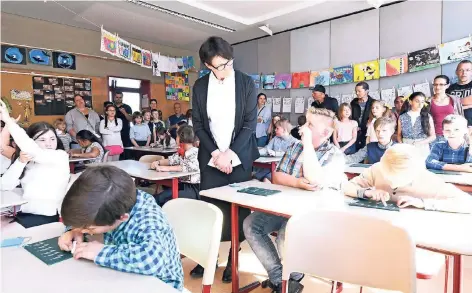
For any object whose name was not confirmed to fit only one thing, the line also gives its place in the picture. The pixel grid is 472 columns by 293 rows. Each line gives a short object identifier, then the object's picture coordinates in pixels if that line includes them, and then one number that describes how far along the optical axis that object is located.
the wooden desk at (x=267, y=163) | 4.01
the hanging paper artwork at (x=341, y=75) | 5.89
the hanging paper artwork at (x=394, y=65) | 5.19
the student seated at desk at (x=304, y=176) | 1.95
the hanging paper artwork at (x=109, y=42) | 5.22
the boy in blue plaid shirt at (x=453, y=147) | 2.92
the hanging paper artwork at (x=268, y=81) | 7.14
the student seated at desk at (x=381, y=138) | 3.40
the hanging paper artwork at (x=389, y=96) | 5.38
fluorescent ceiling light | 5.21
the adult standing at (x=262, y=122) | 6.29
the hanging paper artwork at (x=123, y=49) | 5.66
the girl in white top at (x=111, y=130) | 5.93
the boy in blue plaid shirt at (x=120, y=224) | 0.91
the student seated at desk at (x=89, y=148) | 4.51
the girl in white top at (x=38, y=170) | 1.91
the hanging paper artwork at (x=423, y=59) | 4.83
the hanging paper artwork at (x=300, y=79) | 6.53
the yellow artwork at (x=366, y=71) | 5.54
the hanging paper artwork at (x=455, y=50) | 4.48
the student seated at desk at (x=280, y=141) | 4.61
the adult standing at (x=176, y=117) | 7.68
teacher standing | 2.17
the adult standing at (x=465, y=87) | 4.07
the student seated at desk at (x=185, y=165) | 3.09
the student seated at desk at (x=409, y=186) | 1.58
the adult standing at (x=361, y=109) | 4.93
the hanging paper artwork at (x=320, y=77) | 6.21
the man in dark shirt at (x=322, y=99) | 5.54
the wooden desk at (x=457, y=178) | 2.26
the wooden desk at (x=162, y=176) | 2.82
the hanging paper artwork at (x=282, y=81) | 6.81
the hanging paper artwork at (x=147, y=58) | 6.63
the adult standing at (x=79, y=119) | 6.23
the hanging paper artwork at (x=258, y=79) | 7.39
